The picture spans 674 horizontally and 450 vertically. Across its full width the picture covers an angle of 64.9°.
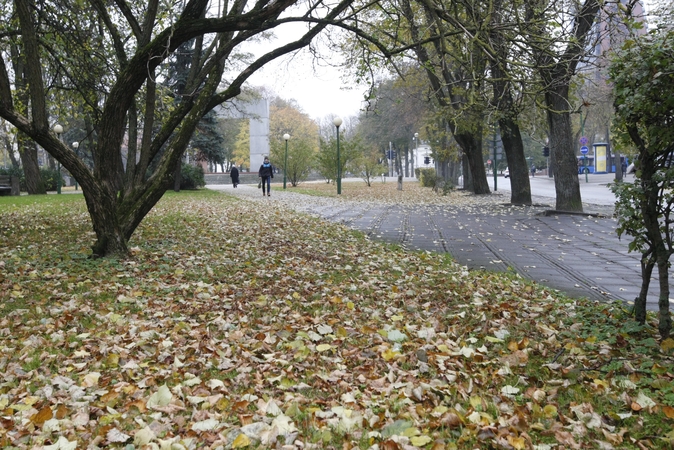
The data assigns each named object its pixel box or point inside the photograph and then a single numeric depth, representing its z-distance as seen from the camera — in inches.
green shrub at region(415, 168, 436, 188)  1422.2
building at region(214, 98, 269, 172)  1801.2
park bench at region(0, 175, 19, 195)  986.7
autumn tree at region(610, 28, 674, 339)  139.4
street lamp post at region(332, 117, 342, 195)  1053.2
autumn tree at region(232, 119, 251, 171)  2768.2
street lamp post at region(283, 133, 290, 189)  1494.0
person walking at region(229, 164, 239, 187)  1542.7
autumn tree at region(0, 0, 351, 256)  275.6
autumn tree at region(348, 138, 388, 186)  1551.4
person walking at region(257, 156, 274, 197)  977.0
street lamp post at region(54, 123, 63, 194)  1209.0
